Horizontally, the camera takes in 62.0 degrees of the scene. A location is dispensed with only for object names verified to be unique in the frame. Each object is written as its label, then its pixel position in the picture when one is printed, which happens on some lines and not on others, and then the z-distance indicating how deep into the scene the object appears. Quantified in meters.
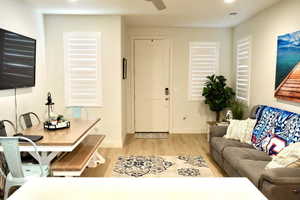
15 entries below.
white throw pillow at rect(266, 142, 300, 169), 2.36
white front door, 5.99
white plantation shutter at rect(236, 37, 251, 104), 4.84
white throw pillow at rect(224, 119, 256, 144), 3.85
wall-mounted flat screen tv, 3.07
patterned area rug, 3.62
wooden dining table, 2.63
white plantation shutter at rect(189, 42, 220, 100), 5.95
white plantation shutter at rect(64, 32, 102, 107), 4.73
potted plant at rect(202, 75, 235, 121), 5.43
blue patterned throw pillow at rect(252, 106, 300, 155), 3.03
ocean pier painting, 3.23
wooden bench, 2.72
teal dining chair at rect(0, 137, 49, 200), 2.31
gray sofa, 2.15
